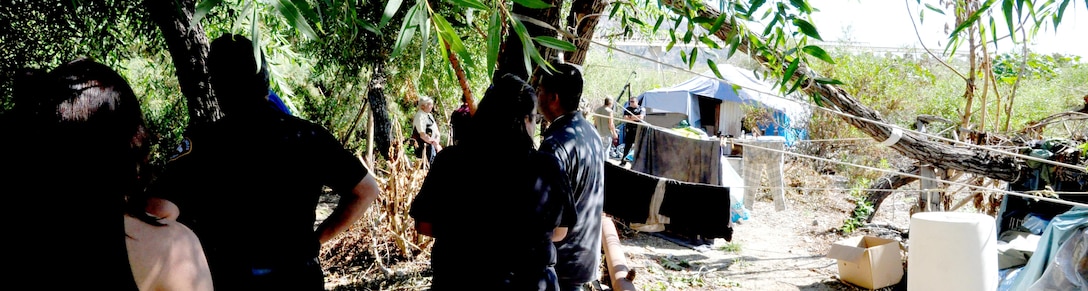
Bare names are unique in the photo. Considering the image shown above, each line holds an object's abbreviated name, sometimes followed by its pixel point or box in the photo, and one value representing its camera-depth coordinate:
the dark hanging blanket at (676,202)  4.61
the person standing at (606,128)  10.61
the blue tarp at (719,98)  13.72
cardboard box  5.15
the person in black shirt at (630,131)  11.87
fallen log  3.29
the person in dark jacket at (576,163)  2.28
